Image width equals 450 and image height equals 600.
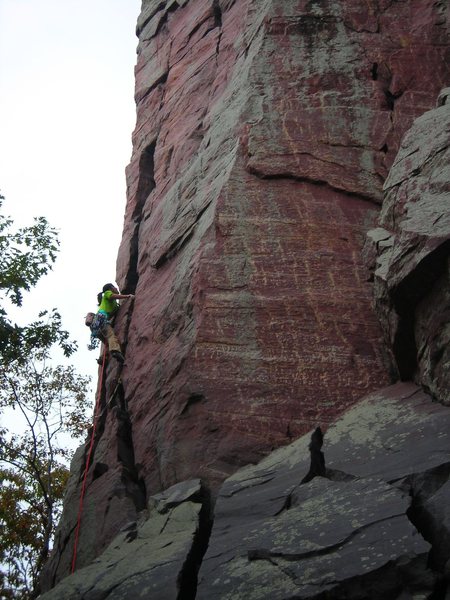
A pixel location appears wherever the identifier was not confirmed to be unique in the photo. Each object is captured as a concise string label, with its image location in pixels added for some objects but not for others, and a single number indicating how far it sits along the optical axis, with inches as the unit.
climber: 585.9
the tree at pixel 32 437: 637.3
